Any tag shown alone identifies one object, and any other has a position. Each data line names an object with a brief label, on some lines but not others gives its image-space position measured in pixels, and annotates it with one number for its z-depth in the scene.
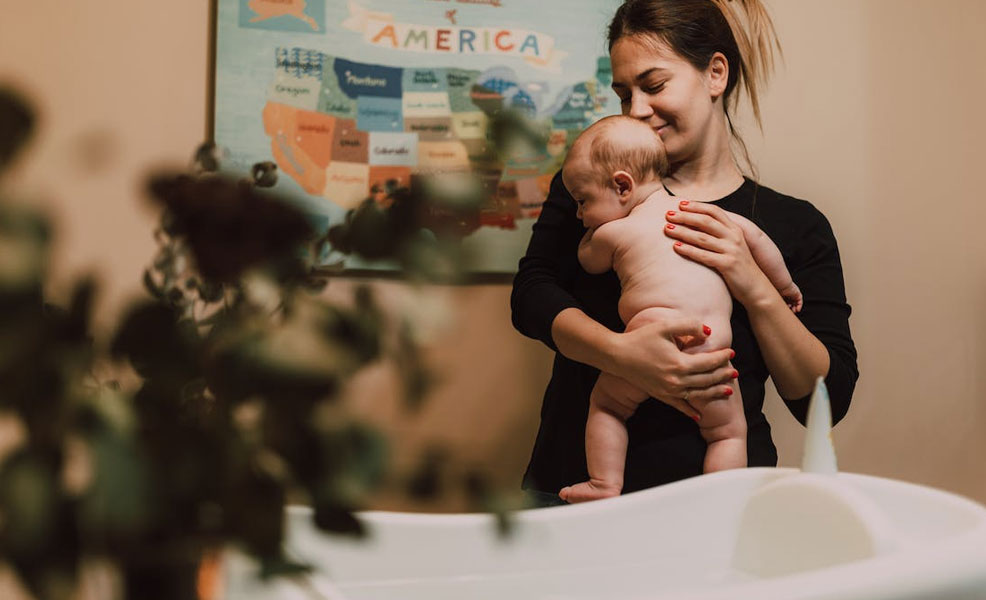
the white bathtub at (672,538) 0.83
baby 1.39
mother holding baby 1.36
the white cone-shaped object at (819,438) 0.94
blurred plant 0.24
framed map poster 1.80
